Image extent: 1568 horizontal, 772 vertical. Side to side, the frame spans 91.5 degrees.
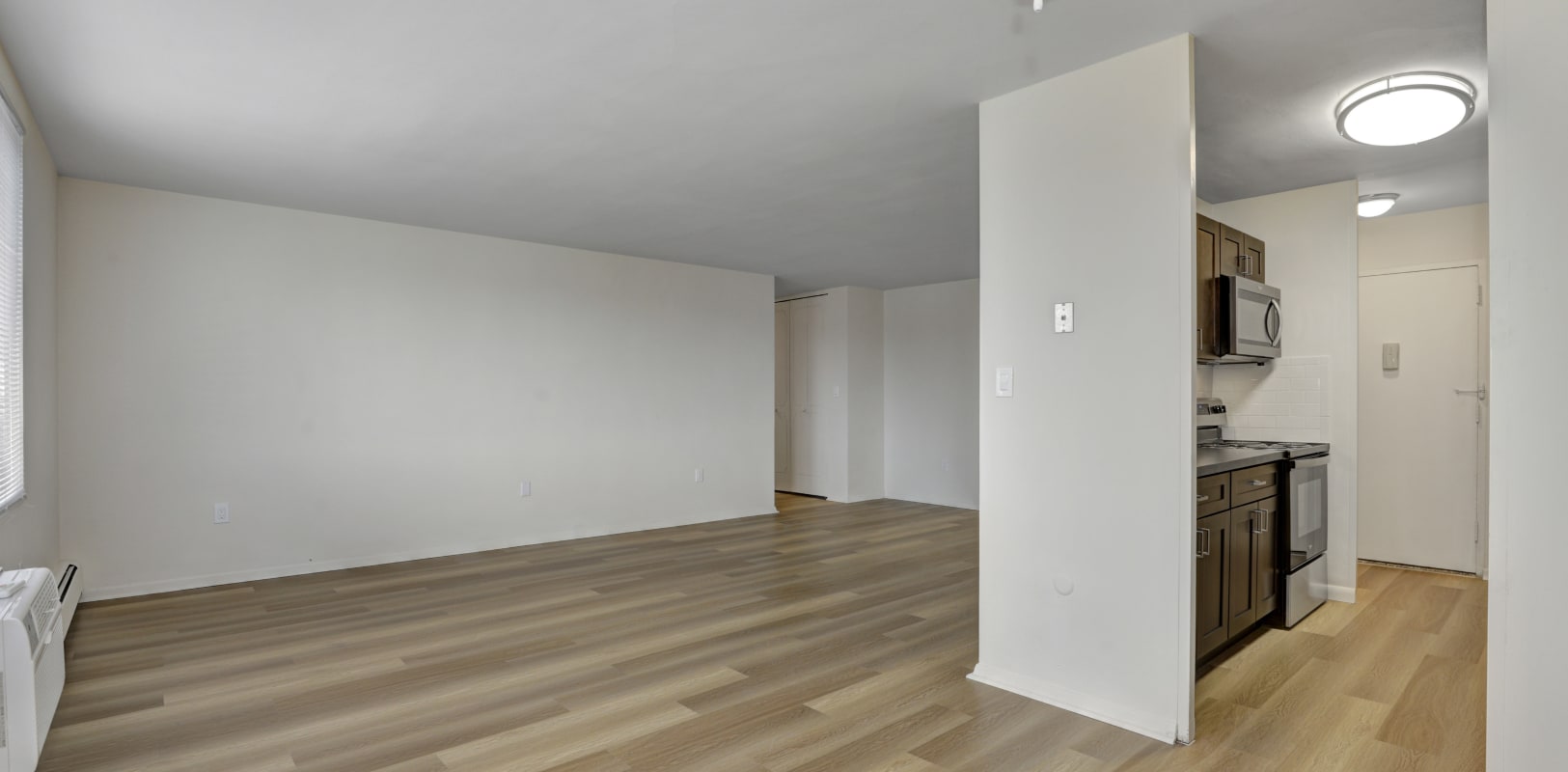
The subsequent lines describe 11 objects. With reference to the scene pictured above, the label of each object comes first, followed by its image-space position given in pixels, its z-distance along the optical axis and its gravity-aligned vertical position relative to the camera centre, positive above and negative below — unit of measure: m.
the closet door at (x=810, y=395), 8.66 -0.14
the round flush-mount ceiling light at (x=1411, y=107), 2.79 +1.03
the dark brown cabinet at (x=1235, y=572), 3.10 -0.83
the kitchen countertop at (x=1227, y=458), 3.04 -0.34
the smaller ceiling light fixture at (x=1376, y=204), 4.39 +1.04
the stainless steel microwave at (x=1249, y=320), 3.78 +0.33
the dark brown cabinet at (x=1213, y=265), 3.63 +0.60
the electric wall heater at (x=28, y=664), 1.97 -0.78
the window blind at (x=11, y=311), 2.87 +0.29
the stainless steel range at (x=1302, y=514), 3.77 -0.68
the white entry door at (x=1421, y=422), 4.78 -0.25
